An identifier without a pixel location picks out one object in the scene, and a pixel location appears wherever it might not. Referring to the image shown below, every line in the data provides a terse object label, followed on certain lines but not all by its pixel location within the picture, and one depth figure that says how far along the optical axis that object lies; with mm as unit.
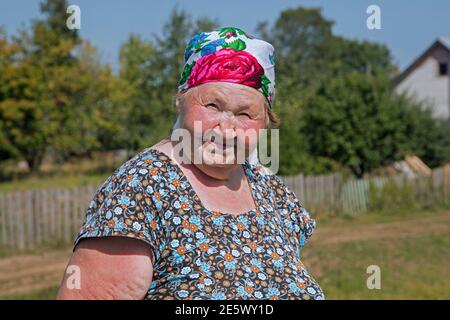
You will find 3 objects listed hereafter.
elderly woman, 1576
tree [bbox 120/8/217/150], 19344
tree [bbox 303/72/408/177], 15523
